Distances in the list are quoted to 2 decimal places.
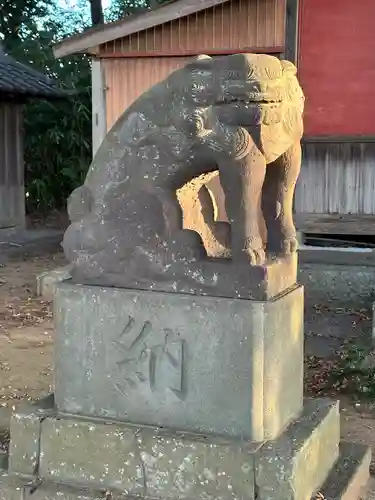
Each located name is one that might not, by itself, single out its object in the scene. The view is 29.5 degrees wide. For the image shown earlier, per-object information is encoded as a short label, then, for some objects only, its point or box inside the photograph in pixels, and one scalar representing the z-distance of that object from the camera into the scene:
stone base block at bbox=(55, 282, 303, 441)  3.13
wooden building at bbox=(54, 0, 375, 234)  8.39
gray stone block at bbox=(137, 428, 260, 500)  3.12
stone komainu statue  3.03
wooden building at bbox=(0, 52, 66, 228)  13.50
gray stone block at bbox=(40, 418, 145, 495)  3.30
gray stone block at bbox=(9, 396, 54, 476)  3.46
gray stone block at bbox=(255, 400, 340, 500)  3.08
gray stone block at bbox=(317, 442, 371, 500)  3.40
